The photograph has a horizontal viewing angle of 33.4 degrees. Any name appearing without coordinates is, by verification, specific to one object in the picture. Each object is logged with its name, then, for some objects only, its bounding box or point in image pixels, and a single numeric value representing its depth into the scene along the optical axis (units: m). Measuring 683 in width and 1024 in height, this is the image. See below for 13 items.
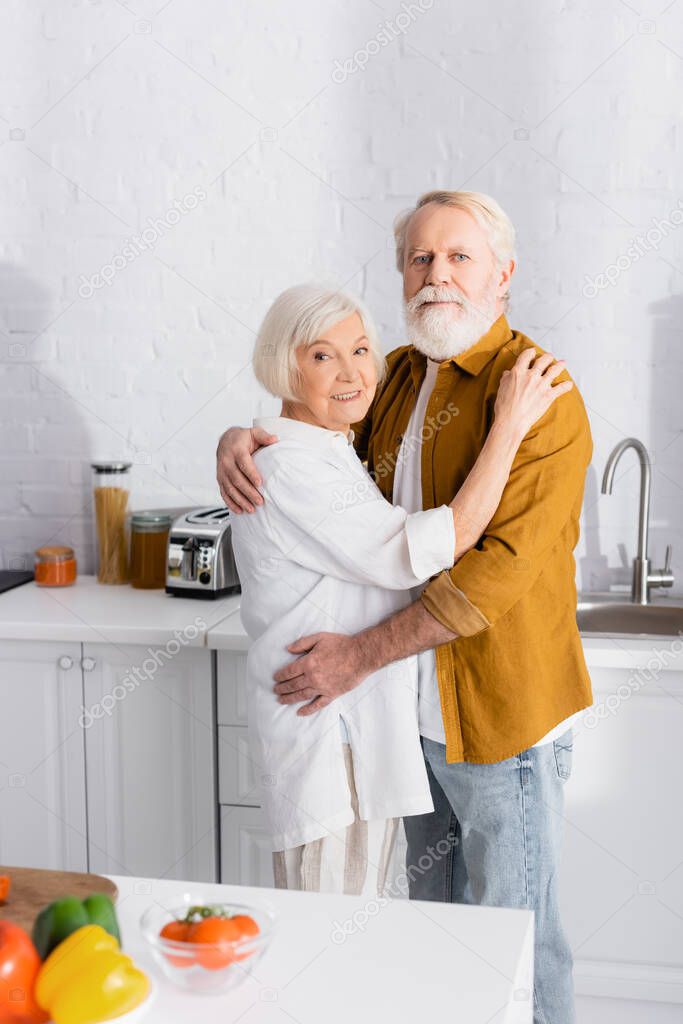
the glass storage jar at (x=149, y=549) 2.59
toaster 2.45
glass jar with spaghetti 2.67
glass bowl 0.99
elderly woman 1.64
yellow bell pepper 0.92
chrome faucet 2.44
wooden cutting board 1.13
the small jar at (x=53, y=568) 2.63
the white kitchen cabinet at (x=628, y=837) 2.16
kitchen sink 2.49
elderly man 1.67
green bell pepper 0.96
